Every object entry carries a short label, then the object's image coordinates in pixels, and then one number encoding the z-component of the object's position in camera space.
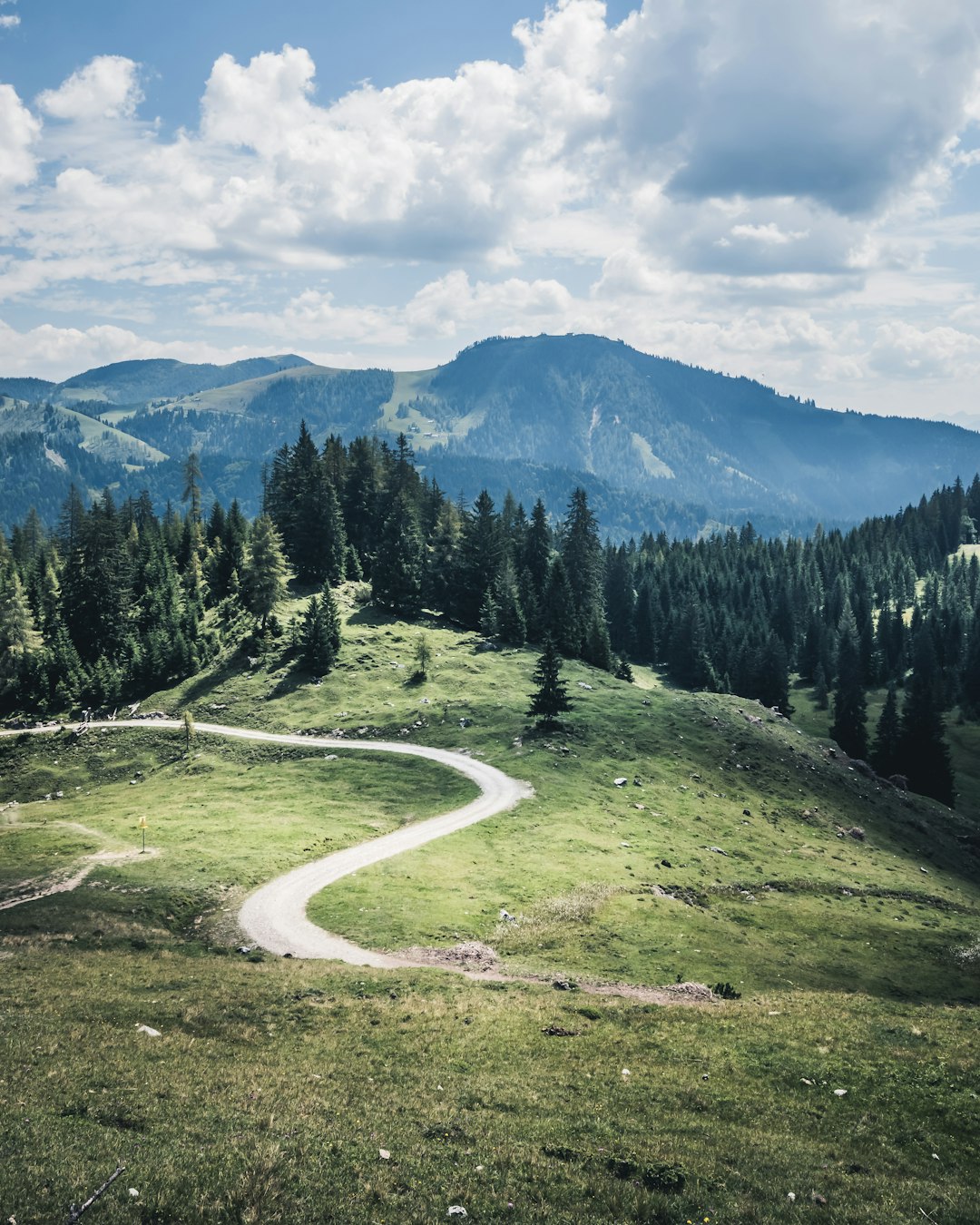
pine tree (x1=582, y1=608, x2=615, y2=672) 111.06
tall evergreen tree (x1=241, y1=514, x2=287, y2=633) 98.00
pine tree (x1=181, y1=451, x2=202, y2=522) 150.25
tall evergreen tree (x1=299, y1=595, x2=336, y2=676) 92.38
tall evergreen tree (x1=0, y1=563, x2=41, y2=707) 93.81
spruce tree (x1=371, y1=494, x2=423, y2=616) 112.25
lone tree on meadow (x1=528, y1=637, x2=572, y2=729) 77.50
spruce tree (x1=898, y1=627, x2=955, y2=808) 95.69
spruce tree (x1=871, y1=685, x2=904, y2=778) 99.94
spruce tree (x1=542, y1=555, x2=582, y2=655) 109.44
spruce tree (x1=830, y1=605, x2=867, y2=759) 111.12
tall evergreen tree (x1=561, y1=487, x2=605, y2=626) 127.38
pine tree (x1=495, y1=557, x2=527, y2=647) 108.06
